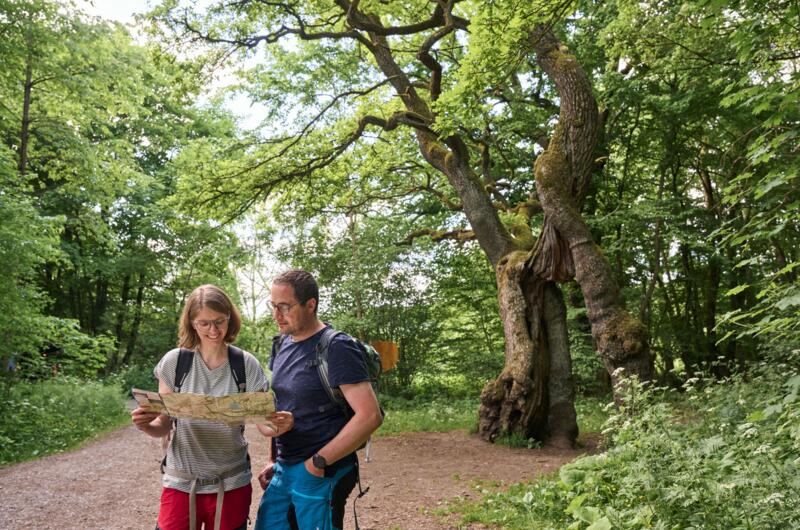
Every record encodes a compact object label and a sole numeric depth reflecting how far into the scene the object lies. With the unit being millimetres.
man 2367
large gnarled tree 8953
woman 2576
